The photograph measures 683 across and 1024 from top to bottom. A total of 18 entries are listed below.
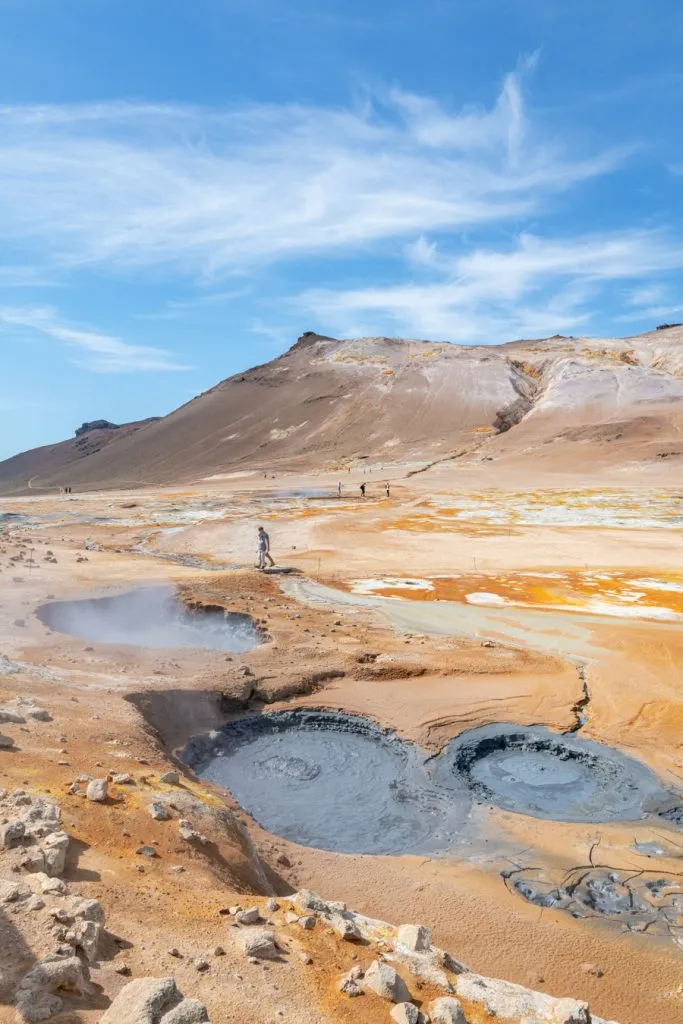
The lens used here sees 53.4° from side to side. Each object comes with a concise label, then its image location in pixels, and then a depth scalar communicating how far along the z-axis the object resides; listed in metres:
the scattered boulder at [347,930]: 4.34
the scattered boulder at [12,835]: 4.67
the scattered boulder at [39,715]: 7.50
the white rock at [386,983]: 3.71
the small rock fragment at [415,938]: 4.29
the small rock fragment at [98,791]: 5.78
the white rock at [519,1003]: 3.80
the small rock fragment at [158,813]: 5.73
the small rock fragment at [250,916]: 4.31
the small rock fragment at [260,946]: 3.95
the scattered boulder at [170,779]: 6.59
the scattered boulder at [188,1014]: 3.14
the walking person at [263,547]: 20.12
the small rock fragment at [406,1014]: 3.50
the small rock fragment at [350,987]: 3.71
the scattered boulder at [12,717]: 7.22
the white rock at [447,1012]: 3.56
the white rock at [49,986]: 3.16
